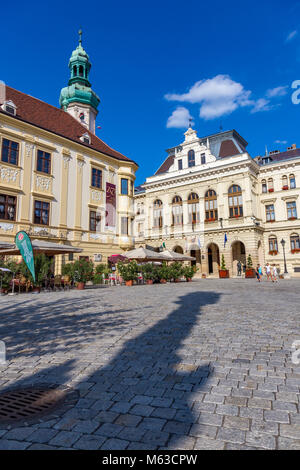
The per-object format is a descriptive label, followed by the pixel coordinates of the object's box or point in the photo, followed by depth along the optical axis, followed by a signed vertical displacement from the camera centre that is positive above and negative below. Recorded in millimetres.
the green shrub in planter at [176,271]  23612 +52
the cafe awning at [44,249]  15297 +1354
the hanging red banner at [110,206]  26750 +6163
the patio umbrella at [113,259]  25500 +1208
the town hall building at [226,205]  33969 +8237
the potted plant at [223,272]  33188 -159
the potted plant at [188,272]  25316 -57
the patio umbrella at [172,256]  23334 +1244
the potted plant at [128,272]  20250 +41
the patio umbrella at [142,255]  20406 +1217
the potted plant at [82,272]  17578 +87
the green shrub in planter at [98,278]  19695 -364
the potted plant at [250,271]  31094 -99
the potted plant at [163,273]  22750 -94
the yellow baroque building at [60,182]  20531 +7410
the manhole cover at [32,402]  2613 -1227
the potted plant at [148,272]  21531 +15
